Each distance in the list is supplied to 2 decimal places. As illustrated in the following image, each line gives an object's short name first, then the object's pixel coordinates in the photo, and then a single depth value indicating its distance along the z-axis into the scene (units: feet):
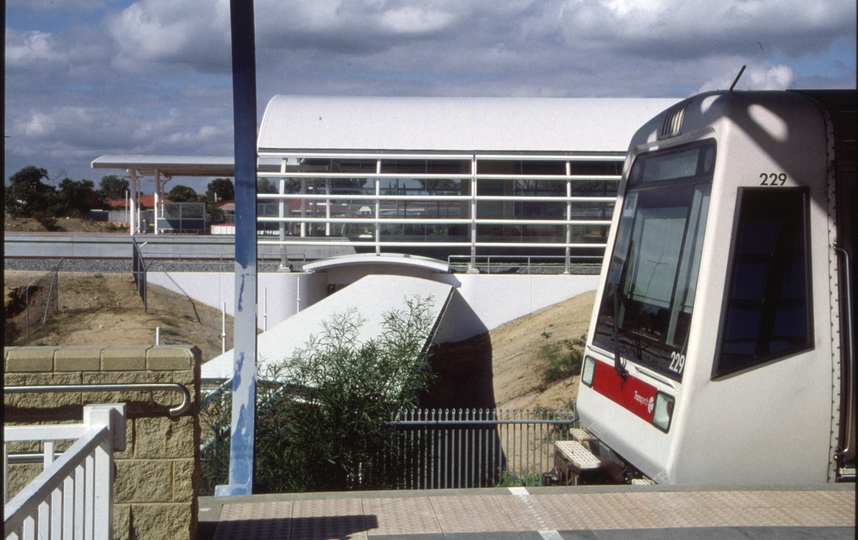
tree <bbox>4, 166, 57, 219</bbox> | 222.48
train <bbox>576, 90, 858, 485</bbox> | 18.38
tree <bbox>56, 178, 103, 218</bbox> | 241.55
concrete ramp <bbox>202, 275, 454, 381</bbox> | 35.37
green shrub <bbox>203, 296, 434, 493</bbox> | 25.07
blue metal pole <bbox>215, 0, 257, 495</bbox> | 21.98
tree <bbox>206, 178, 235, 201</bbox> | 332.25
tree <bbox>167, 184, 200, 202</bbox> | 299.17
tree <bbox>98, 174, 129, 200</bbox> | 310.22
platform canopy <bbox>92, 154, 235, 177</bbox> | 112.98
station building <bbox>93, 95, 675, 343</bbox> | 71.82
